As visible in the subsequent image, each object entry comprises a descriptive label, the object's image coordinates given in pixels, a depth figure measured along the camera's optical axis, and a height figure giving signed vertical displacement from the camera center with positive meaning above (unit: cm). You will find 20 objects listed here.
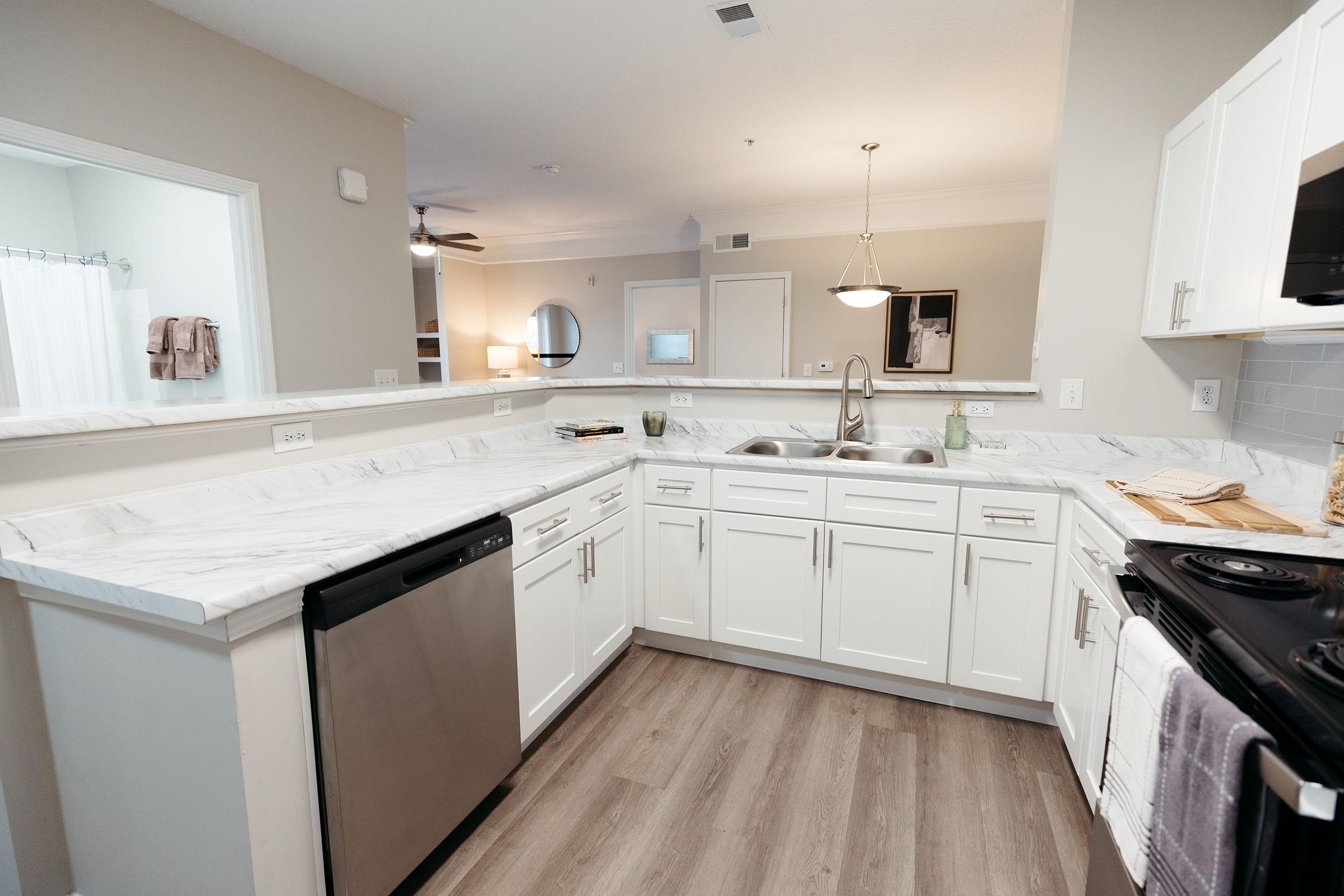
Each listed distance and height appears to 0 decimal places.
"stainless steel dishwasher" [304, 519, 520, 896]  118 -73
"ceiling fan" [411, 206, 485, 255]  477 +101
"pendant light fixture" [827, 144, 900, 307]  405 +54
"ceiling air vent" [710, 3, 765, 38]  233 +139
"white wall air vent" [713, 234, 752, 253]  585 +124
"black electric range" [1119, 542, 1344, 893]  63 -36
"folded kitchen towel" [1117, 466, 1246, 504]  154 -30
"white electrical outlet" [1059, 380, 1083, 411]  233 -9
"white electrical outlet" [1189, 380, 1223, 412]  217 -8
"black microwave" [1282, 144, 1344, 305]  118 +28
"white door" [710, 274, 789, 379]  578 +44
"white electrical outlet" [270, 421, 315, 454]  167 -19
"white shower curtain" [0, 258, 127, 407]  387 +25
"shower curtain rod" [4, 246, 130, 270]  387 +72
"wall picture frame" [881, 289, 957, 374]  526 +35
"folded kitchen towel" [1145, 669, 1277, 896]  70 -51
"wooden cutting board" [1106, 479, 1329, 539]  133 -33
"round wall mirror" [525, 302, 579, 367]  708 +42
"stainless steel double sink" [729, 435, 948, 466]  246 -34
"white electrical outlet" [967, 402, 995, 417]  246 -15
